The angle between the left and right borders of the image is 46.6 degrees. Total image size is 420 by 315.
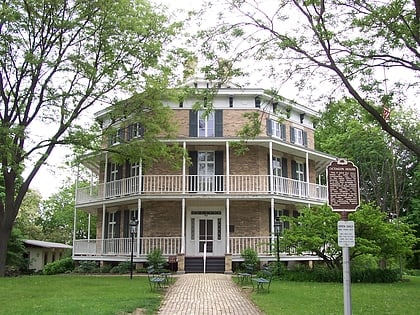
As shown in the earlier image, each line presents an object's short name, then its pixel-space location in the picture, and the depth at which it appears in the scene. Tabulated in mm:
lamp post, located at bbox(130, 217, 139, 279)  20328
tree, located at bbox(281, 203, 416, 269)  18750
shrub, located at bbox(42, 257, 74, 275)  29938
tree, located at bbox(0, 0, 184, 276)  19578
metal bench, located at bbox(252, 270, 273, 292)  14236
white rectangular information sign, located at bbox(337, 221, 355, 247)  7070
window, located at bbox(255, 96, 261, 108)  26114
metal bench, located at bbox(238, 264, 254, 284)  17145
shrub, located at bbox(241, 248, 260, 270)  22206
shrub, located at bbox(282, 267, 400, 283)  18938
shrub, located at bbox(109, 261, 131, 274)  22823
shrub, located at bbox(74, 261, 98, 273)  24938
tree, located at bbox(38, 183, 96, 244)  52000
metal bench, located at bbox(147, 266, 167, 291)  14203
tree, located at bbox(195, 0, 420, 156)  12578
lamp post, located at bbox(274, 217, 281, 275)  20656
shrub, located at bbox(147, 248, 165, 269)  21859
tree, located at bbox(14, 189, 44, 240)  44891
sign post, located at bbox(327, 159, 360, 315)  7070
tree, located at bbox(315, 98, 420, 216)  34316
